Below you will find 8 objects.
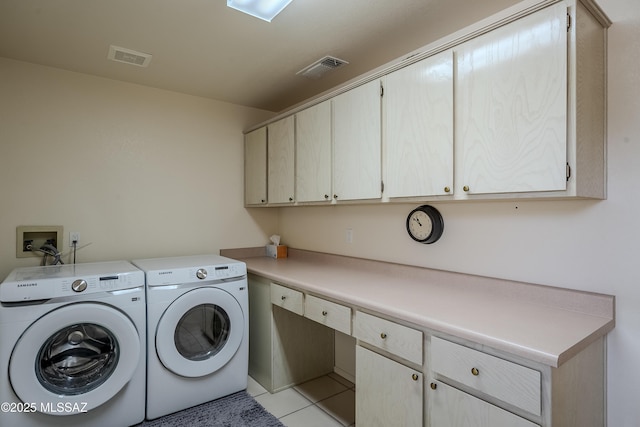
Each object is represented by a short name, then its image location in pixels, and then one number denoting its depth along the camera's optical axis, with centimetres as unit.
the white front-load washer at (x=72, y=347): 176
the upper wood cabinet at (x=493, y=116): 132
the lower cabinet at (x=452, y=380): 114
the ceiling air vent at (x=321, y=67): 236
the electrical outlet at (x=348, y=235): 274
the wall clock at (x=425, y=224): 204
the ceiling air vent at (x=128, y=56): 223
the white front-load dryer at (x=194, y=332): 218
